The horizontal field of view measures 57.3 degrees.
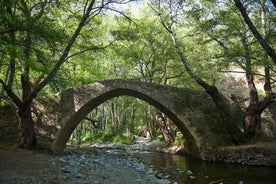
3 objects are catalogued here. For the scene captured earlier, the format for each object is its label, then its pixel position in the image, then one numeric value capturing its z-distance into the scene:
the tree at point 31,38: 6.98
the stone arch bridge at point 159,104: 13.27
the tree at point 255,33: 6.34
